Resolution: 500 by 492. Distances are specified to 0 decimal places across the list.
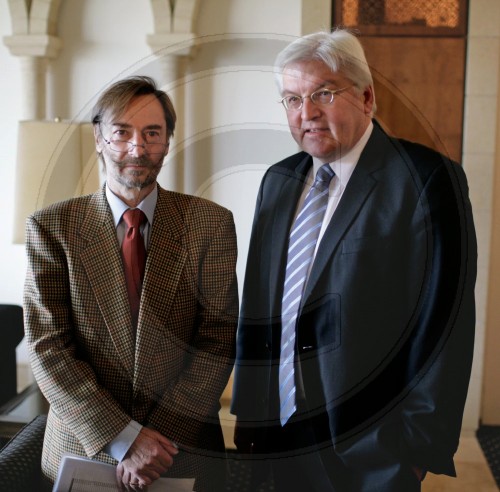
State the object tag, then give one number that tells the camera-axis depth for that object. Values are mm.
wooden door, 2883
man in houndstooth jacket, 1244
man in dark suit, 1186
